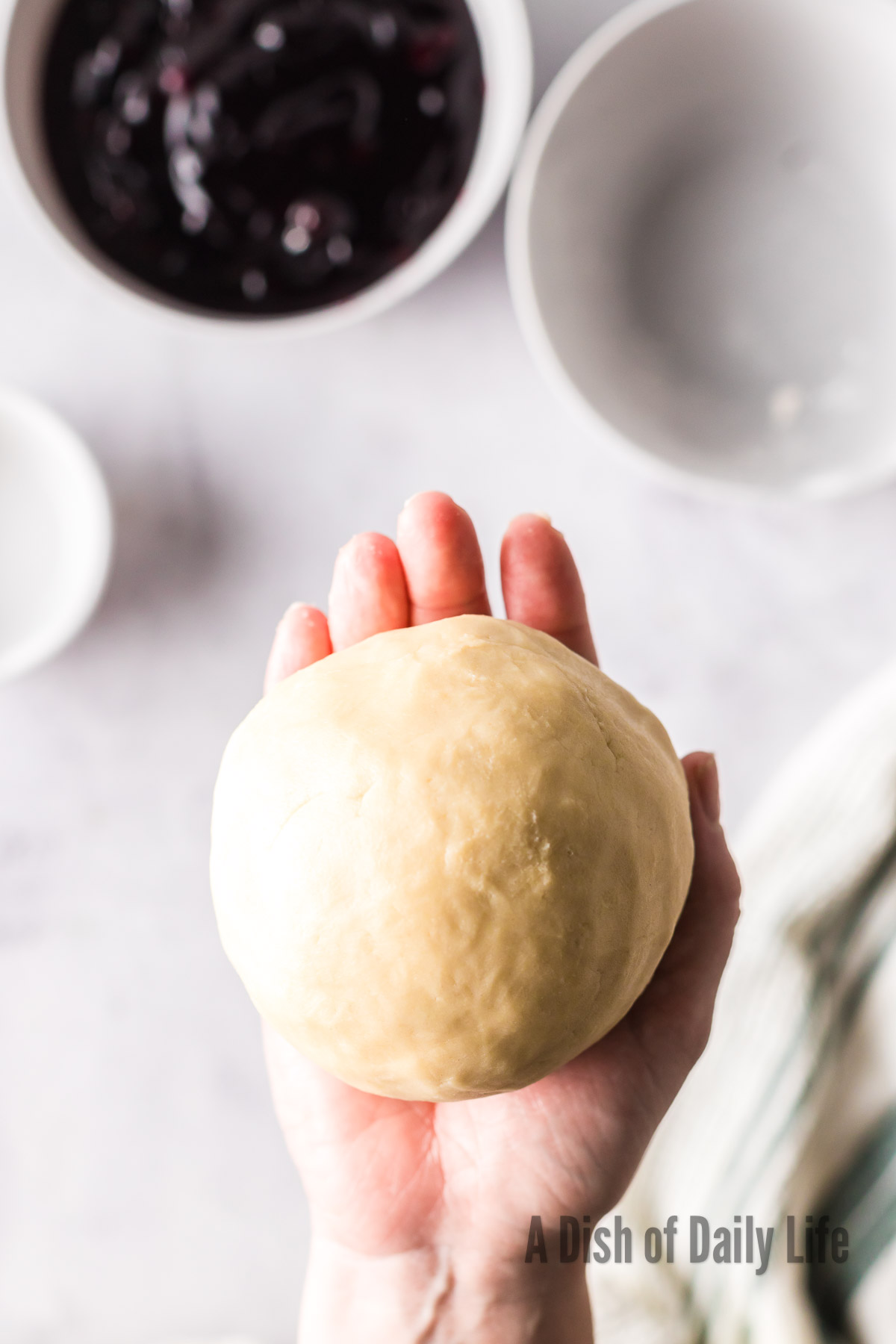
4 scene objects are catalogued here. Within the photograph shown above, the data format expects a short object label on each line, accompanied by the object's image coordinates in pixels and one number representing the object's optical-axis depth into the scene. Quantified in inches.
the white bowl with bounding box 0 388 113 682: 24.4
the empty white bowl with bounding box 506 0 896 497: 24.0
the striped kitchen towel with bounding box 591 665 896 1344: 23.4
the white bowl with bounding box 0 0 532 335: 23.0
